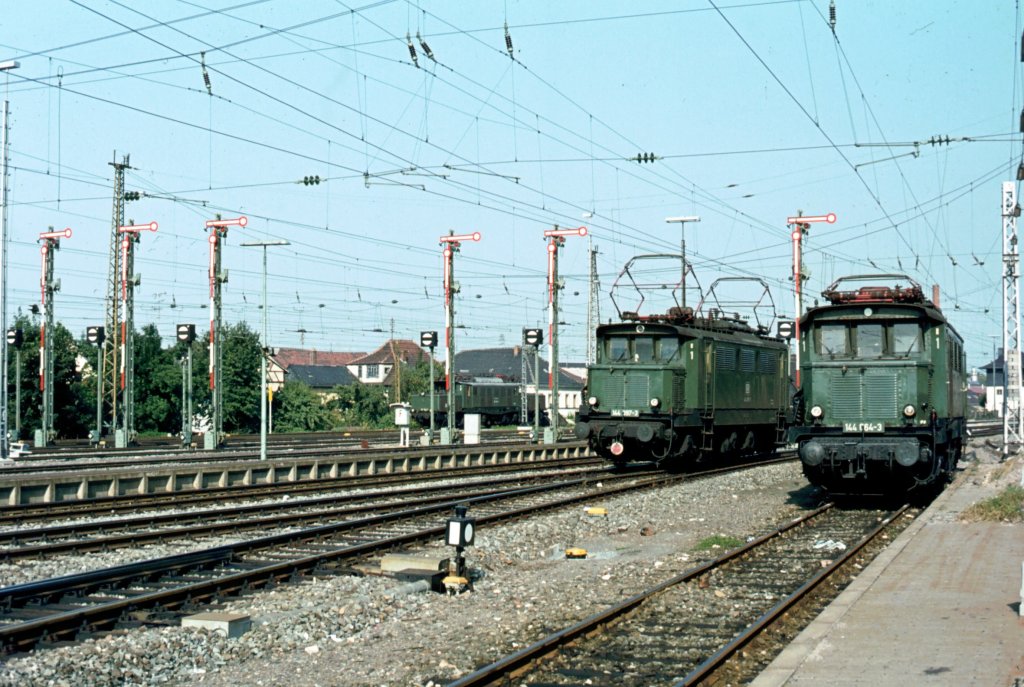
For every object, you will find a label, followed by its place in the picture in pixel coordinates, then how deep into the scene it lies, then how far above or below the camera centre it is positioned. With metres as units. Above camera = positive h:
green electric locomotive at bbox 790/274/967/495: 19.45 +0.06
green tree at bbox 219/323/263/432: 61.69 +0.74
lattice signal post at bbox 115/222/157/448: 42.81 +2.89
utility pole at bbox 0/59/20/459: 31.93 +2.96
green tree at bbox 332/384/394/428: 77.25 -0.66
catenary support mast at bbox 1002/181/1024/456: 30.45 +3.25
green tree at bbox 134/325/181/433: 57.59 +0.61
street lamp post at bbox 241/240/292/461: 30.37 +0.07
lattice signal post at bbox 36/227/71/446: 44.50 +2.64
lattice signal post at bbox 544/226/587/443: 41.72 +3.28
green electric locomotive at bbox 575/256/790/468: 27.19 +0.15
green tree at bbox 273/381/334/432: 68.19 -0.85
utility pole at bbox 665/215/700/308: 41.53 +6.30
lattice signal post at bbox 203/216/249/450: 39.75 +2.50
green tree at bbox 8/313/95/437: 52.69 +0.21
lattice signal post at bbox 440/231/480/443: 41.91 +3.26
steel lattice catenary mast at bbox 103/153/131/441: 45.78 +5.07
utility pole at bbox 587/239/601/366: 52.07 +4.43
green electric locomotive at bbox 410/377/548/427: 73.38 -0.41
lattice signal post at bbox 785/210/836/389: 41.44 +5.55
